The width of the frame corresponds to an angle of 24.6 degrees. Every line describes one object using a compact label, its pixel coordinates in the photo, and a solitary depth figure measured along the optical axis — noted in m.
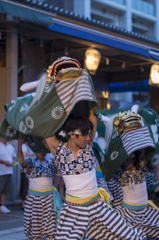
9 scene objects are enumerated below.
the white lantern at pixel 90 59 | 9.00
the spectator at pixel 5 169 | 7.05
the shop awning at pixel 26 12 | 6.38
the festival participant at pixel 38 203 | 4.60
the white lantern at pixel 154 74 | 10.86
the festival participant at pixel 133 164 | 3.91
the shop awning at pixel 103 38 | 7.56
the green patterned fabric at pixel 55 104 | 3.12
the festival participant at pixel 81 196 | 3.09
